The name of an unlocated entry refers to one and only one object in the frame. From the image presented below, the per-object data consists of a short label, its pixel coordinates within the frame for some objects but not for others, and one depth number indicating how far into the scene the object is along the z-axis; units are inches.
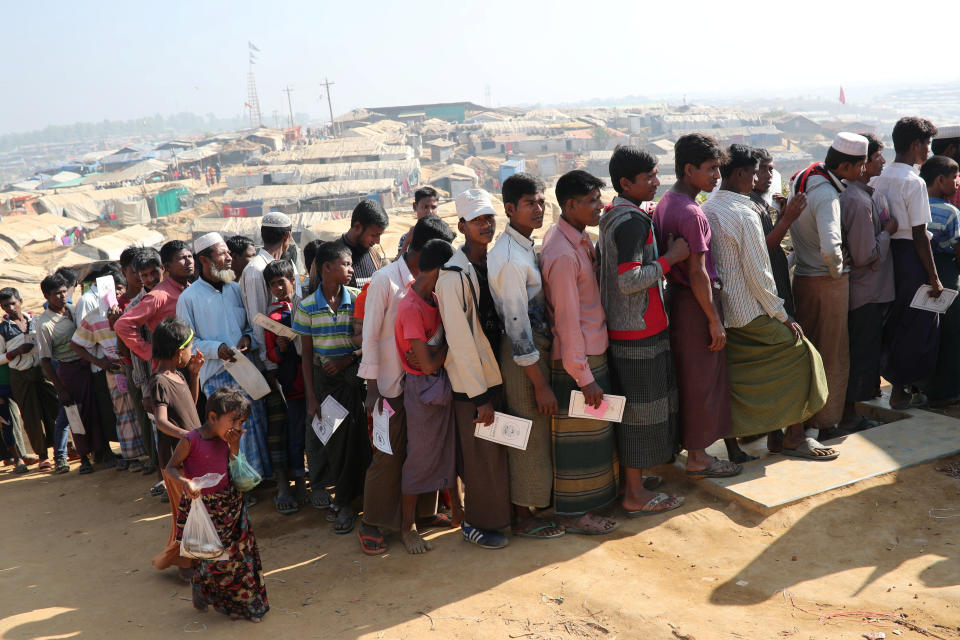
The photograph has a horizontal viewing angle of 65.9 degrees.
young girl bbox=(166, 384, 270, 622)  134.2
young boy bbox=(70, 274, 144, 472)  231.0
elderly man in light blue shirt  179.8
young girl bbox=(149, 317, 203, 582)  149.8
